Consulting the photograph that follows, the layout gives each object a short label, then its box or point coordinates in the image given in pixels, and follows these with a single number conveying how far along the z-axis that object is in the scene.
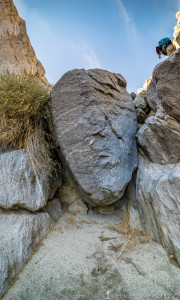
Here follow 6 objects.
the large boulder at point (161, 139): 3.24
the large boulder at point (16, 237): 2.39
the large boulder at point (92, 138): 3.60
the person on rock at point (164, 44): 7.28
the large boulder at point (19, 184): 3.09
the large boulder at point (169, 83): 2.69
